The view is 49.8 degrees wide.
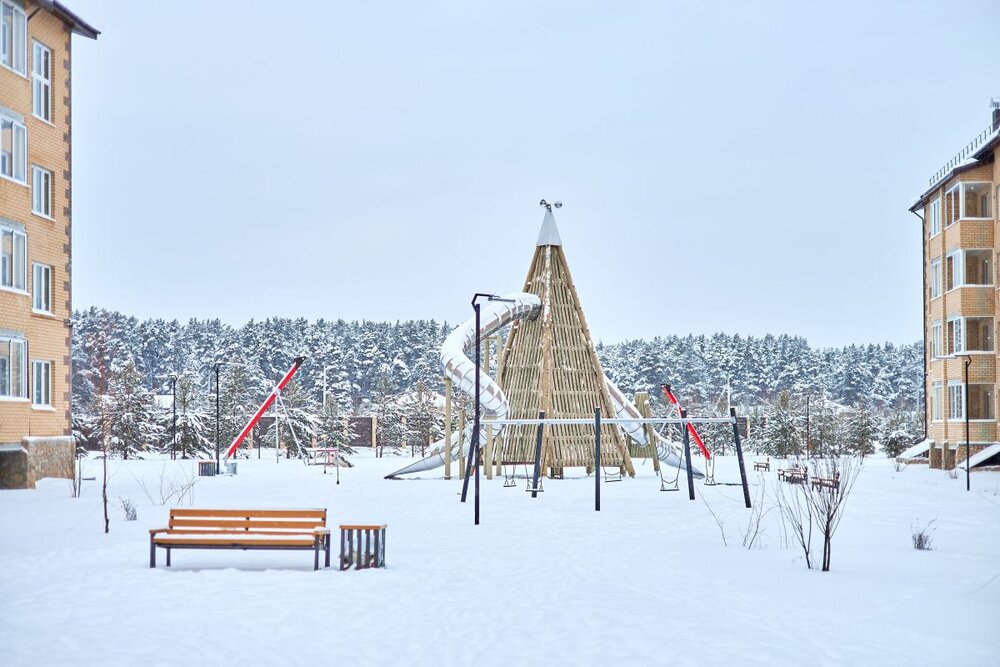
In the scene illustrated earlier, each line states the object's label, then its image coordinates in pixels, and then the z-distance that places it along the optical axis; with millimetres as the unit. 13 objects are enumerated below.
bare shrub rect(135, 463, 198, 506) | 24123
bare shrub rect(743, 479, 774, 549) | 15735
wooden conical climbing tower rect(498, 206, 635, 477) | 35719
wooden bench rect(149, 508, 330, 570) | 13031
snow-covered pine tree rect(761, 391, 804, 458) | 59906
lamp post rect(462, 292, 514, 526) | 20873
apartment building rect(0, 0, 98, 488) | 26656
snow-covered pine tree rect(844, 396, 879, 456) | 59125
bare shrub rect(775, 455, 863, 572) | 13117
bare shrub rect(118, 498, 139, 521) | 19211
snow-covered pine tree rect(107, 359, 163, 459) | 57109
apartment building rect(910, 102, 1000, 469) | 38344
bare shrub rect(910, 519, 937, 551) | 15352
